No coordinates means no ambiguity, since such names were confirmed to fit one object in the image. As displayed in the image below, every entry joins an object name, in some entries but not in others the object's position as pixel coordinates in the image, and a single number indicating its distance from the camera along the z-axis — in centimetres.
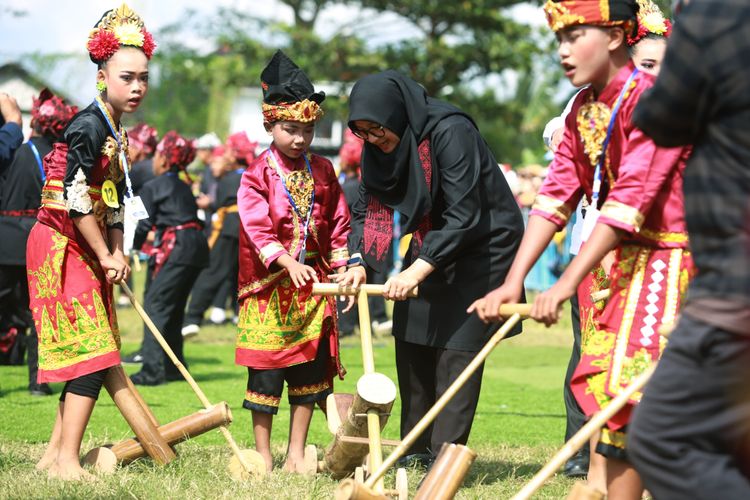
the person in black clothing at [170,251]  1695
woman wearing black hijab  947
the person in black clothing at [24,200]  1453
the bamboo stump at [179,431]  1014
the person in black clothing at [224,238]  2231
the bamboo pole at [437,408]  760
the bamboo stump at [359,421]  890
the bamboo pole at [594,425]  650
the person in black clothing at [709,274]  509
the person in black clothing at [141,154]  1949
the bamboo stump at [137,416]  1012
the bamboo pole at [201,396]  1000
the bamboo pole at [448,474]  759
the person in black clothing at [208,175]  2622
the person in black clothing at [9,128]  1464
